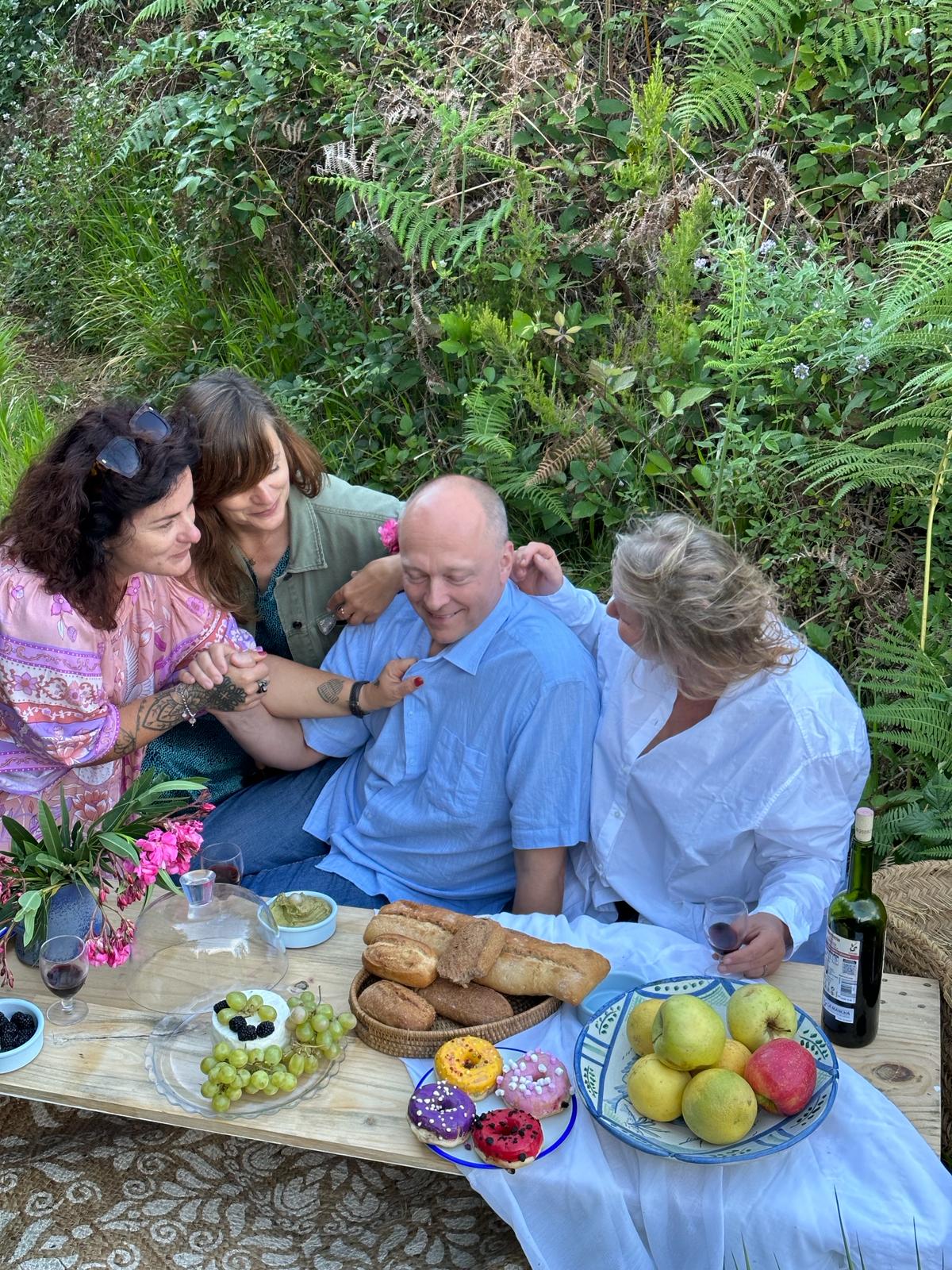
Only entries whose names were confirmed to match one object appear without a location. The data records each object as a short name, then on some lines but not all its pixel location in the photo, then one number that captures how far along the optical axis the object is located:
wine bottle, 2.36
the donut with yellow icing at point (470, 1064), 2.33
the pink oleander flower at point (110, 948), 2.55
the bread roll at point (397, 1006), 2.49
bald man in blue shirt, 3.14
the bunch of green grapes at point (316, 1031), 2.44
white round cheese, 2.44
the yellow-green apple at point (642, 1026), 2.33
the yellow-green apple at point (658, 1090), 2.19
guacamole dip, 2.84
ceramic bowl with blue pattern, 2.13
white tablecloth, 2.08
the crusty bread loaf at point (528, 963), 2.54
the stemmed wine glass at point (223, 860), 2.79
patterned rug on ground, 2.82
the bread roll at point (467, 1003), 2.52
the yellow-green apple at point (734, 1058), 2.21
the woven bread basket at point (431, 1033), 2.46
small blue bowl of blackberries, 2.49
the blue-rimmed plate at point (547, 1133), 2.22
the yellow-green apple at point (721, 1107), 2.11
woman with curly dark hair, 3.02
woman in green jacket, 3.50
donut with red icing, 2.18
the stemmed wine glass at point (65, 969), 2.56
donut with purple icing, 2.23
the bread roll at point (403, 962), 2.57
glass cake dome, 2.68
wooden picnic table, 2.31
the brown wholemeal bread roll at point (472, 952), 2.56
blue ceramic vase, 2.66
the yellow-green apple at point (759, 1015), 2.31
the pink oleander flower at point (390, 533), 3.65
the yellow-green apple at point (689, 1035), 2.16
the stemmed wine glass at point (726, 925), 2.62
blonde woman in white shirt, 2.76
